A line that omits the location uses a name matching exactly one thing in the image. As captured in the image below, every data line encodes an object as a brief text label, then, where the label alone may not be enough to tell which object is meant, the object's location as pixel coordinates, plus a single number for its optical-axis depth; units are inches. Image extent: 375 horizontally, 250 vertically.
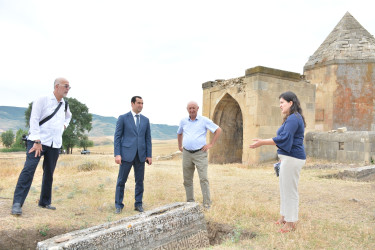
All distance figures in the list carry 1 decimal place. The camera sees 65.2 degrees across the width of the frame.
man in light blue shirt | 195.8
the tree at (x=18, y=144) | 2035.2
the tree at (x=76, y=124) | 1531.7
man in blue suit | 189.0
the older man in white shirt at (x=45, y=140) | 170.6
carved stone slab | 113.1
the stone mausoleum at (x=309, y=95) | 465.1
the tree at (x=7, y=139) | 2374.0
